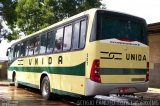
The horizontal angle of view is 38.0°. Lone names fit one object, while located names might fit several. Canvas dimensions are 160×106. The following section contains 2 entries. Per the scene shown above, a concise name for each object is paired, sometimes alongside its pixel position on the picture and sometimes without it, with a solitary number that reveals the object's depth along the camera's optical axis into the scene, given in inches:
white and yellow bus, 293.0
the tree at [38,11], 876.0
